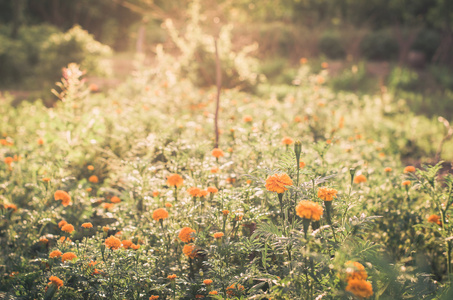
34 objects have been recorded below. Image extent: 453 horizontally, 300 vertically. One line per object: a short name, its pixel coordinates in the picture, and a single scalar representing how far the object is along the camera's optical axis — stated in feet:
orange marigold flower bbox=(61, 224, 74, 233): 6.20
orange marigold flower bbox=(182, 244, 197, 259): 5.75
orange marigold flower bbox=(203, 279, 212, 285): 5.03
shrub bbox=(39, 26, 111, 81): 28.30
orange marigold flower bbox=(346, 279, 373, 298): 3.58
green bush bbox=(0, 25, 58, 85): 34.76
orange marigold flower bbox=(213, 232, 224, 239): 5.26
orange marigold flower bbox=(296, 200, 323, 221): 4.09
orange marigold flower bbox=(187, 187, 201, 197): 6.10
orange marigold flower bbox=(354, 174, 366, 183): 7.69
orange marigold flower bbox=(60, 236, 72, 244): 6.18
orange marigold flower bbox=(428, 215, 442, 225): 6.57
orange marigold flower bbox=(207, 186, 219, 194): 6.19
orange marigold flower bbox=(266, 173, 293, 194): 4.87
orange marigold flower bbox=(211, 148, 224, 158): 7.35
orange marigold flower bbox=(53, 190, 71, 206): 6.83
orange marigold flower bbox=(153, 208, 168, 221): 5.80
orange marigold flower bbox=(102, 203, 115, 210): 7.65
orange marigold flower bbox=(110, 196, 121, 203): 7.73
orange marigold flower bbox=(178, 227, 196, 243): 5.72
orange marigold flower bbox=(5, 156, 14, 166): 9.18
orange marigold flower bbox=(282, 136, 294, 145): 7.43
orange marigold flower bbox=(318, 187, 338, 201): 4.77
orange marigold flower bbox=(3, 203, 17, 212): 7.42
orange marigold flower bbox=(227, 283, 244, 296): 5.08
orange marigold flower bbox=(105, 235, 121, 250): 5.68
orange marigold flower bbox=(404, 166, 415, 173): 7.60
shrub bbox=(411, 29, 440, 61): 52.70
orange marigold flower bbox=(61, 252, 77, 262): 5.44
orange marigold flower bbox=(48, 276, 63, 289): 5.03
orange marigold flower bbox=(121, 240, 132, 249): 5.92
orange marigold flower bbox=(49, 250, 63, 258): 5.63
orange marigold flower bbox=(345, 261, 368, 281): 3.61
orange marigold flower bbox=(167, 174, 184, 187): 6.48
